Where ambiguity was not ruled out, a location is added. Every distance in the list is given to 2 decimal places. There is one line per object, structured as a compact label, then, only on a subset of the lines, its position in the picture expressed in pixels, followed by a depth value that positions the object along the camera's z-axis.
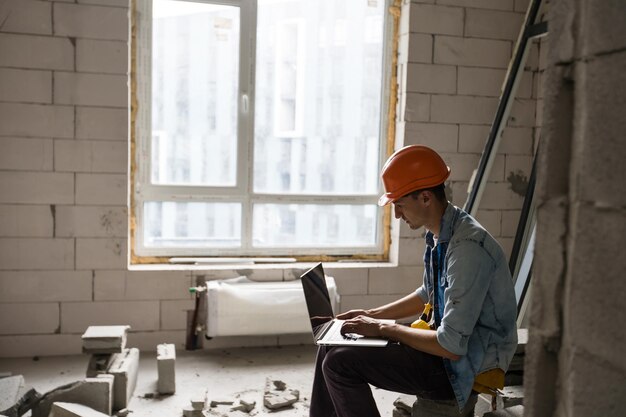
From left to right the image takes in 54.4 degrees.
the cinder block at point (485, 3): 4.18
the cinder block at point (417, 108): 4.18
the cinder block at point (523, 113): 4.39
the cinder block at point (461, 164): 4.29
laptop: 2.32
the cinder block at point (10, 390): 2.76
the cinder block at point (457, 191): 4.31
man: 1.98
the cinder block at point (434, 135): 4.20
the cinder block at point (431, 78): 4.16
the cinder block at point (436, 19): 4.13
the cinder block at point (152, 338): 3.90
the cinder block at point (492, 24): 4.24
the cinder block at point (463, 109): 4.24
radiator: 3.83
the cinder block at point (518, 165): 4.41
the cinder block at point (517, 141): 4.39
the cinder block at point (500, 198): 4.38
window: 4.01
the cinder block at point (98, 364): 3.16
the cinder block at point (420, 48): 4.14
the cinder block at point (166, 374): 3.26
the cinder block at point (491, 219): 4.39
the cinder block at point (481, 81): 4.27
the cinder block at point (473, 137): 4.30
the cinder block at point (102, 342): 3.17
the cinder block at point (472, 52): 4.20
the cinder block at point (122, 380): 3.07
